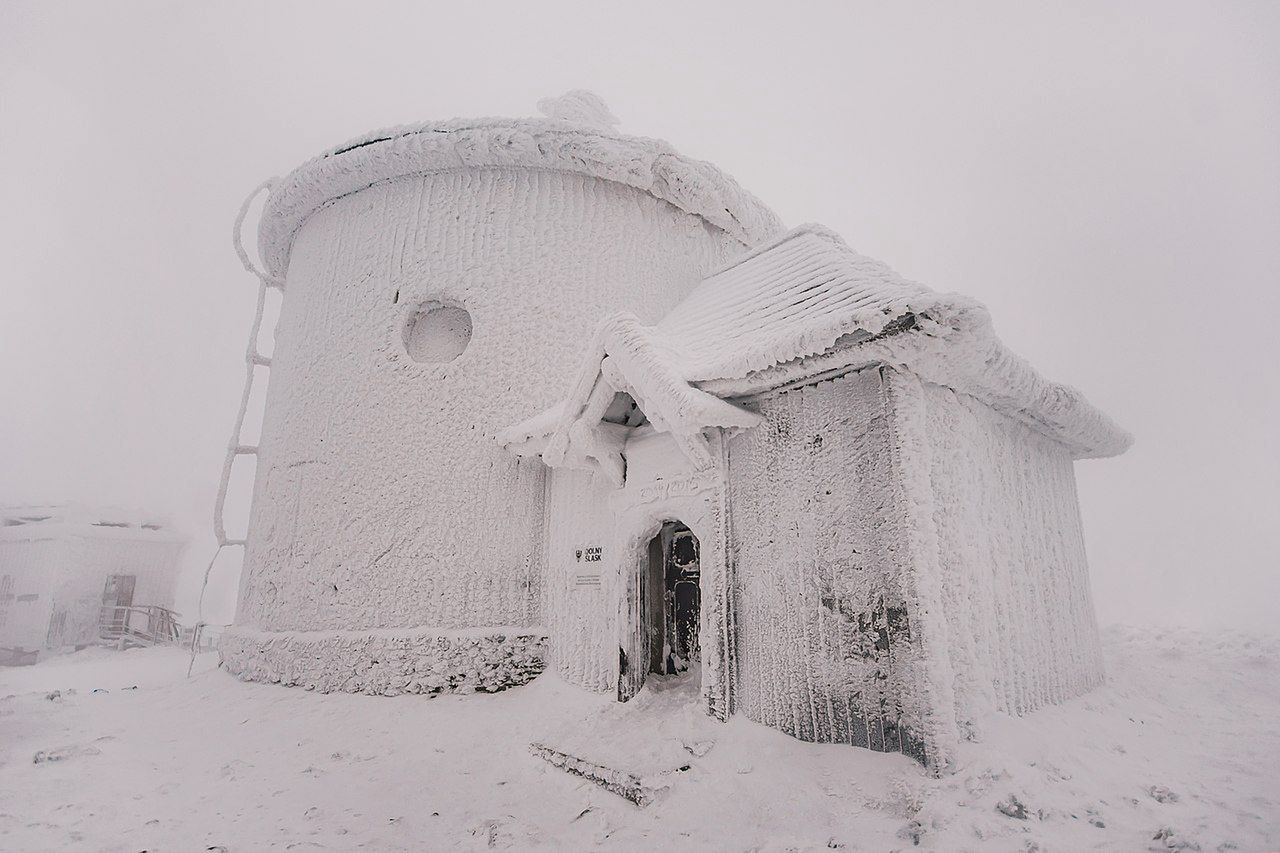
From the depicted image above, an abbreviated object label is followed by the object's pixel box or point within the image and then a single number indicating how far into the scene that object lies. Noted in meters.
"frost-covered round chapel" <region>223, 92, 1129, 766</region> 4.28
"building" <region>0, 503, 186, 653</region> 15.20
